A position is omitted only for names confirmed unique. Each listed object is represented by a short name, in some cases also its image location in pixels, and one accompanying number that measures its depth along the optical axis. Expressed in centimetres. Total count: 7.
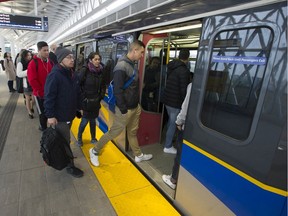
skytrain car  120
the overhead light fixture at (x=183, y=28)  218
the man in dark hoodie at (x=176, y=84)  290
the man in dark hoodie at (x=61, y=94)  229
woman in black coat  311
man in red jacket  329
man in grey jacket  253
